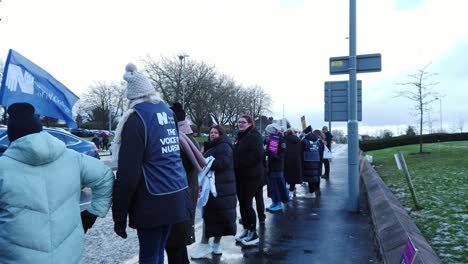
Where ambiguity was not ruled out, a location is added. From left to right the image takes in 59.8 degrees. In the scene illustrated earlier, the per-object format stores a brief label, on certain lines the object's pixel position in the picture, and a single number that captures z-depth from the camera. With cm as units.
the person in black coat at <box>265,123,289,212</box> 822
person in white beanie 275
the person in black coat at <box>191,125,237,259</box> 526
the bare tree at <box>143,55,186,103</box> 4450
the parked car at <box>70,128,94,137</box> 5972
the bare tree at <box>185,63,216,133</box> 4588
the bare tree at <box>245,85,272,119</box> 6800
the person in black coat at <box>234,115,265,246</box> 604
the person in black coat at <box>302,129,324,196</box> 1054
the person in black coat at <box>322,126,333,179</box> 1489
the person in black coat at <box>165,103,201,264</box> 383
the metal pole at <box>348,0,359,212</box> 818
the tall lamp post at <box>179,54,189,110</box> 4382
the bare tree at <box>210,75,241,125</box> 5030
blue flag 377
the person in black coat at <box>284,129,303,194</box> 997
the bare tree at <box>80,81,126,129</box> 6794
